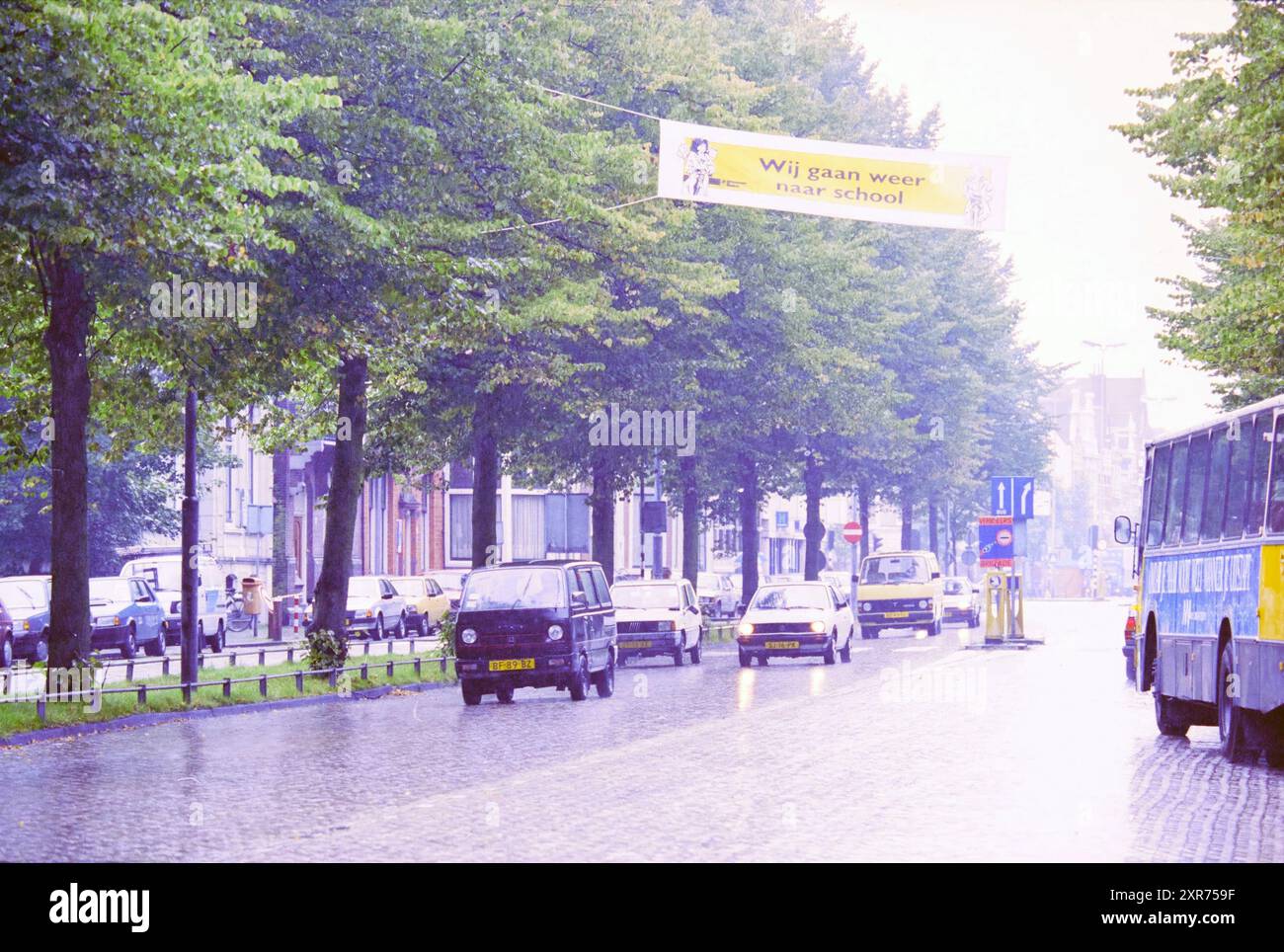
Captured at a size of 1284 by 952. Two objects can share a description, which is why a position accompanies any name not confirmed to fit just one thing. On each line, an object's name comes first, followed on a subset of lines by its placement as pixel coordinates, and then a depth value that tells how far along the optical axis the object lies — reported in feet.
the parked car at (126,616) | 135.85
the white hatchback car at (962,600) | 233.14
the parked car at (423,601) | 195.21
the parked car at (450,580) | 222.07
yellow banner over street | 92.53
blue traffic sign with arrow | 150.41
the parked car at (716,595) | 223.92
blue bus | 58.85
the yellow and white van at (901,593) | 197.36
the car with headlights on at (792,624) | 133.59
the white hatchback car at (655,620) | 136.56
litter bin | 181.16
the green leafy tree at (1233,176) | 81.41
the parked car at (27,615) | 125.39
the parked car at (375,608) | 179.63
